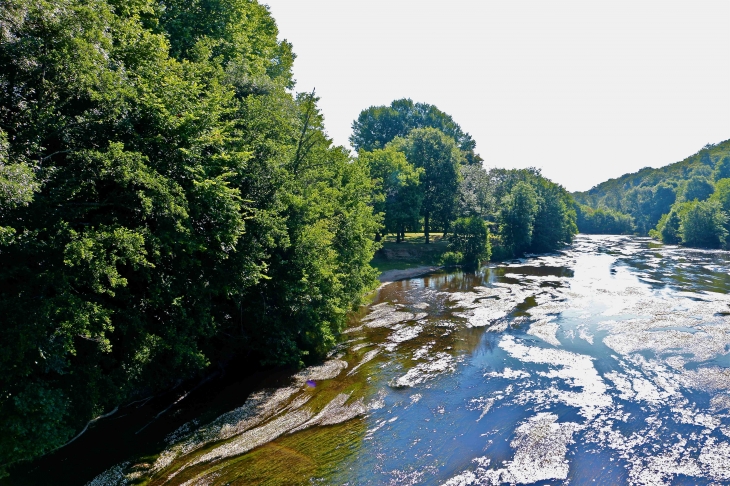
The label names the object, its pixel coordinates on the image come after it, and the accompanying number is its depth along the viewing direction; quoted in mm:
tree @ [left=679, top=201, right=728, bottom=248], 87625
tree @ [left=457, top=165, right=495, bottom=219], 67312
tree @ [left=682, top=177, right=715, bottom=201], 134500
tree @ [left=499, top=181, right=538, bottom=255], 70188
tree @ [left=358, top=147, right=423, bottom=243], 57531
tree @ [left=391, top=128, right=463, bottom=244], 64875
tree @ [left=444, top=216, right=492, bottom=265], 56594
